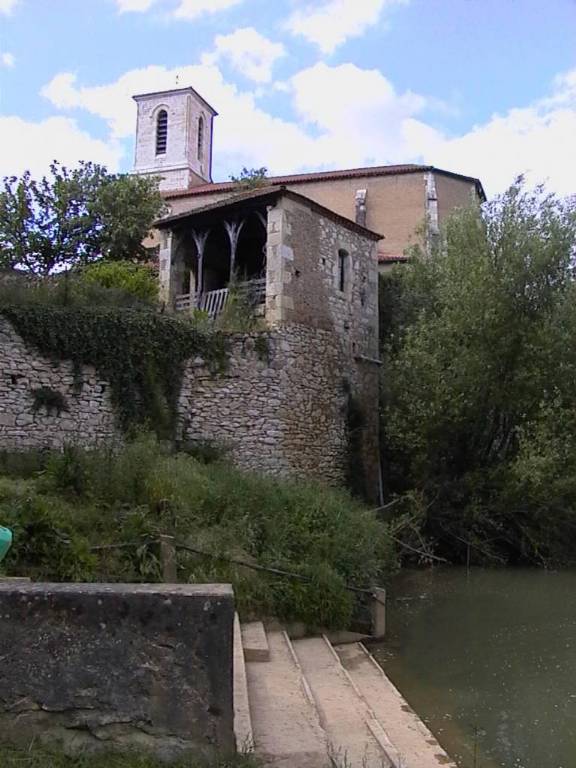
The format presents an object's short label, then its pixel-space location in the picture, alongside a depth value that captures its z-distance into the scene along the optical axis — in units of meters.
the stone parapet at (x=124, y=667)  3.52
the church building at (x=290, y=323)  15.35
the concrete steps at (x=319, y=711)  4.52
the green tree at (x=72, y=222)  22.67
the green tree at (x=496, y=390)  15.84
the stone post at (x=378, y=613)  9.29
